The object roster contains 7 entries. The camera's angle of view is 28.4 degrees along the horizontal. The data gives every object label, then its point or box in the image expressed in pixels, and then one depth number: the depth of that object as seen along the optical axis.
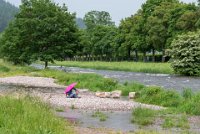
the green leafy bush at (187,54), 54.91
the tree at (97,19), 146.88
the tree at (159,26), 79.75
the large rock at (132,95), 28.39
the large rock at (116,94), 29.02
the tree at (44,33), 56.69
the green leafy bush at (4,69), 60.72
